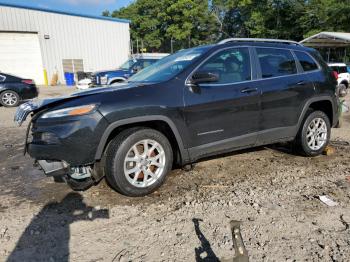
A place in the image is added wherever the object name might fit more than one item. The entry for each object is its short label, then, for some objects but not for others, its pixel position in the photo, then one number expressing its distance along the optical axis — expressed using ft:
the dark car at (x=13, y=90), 41.65
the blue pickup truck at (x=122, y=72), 47.03
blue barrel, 80.18
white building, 74.08
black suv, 11.72
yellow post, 79.20
